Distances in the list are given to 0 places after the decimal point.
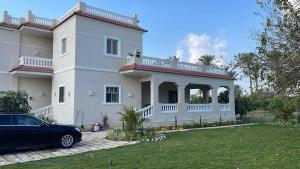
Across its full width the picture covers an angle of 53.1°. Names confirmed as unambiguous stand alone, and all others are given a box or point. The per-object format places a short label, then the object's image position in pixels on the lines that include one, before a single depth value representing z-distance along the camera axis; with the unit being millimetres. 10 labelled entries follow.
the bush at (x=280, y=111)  22316
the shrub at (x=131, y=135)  14133
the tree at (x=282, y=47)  9359
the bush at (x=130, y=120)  14938
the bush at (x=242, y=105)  28891
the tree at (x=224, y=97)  29561
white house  19734
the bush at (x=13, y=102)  16969
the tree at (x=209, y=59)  54647
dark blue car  11008
